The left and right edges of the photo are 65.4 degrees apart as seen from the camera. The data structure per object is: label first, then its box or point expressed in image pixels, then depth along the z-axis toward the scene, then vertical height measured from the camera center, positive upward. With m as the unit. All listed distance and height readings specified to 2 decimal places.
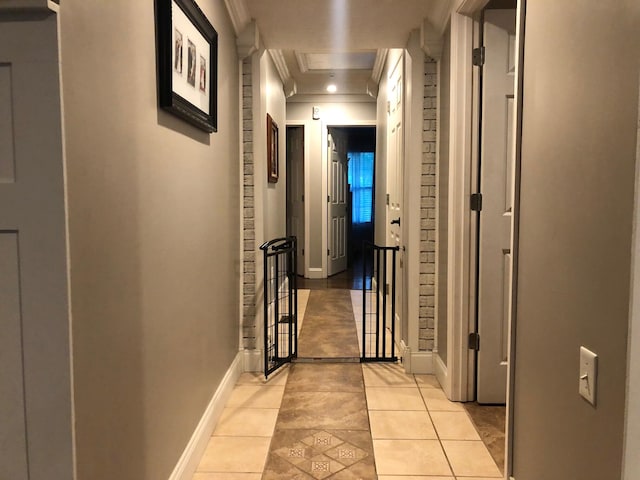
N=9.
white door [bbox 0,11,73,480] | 1.00 -0.12
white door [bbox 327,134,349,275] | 7.00 -0.06
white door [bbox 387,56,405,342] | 3.56 +0.30
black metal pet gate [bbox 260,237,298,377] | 3.10 -0.83
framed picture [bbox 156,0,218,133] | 1.65 +0.54
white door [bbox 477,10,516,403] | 2.59 +0.01
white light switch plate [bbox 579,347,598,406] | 1.11 -0.39
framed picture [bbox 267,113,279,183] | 3.99 +0.46
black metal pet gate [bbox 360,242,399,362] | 3.47 -1.07
